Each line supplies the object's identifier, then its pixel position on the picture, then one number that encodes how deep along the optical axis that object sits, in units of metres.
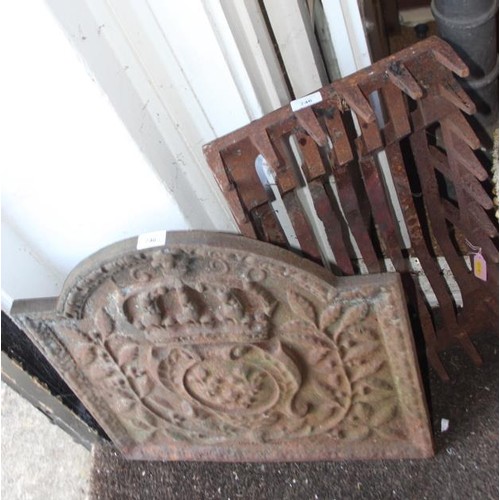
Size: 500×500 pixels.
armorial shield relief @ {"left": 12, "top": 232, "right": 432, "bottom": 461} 1.28
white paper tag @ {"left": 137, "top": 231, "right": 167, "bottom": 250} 1.25
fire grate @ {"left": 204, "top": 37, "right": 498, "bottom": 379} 1.22
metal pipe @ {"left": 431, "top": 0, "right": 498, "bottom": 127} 1.40
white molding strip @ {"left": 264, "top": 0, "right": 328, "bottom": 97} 1.35
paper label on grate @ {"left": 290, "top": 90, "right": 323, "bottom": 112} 1.22
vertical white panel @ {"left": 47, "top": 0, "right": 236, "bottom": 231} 1.15
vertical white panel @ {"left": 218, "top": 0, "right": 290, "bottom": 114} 1.27
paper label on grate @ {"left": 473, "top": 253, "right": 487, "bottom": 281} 1.49
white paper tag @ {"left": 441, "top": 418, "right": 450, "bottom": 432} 1.61
